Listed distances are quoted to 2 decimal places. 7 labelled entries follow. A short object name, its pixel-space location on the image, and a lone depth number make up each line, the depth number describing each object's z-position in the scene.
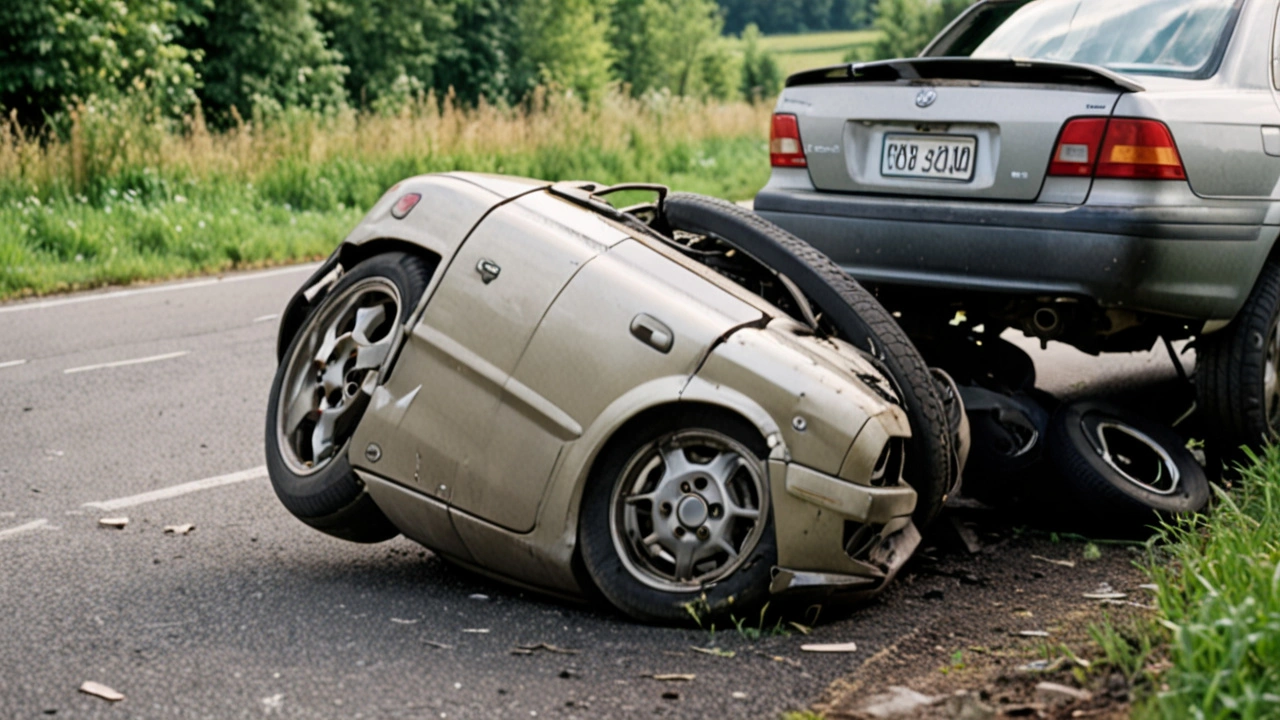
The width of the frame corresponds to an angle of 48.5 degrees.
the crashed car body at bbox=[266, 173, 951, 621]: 3.78
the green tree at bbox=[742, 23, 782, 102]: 103.62
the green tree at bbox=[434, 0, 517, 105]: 54.72
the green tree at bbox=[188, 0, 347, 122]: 34.34
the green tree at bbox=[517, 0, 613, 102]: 60.03
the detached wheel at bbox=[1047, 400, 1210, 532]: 4.71
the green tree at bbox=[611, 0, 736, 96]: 79.34
